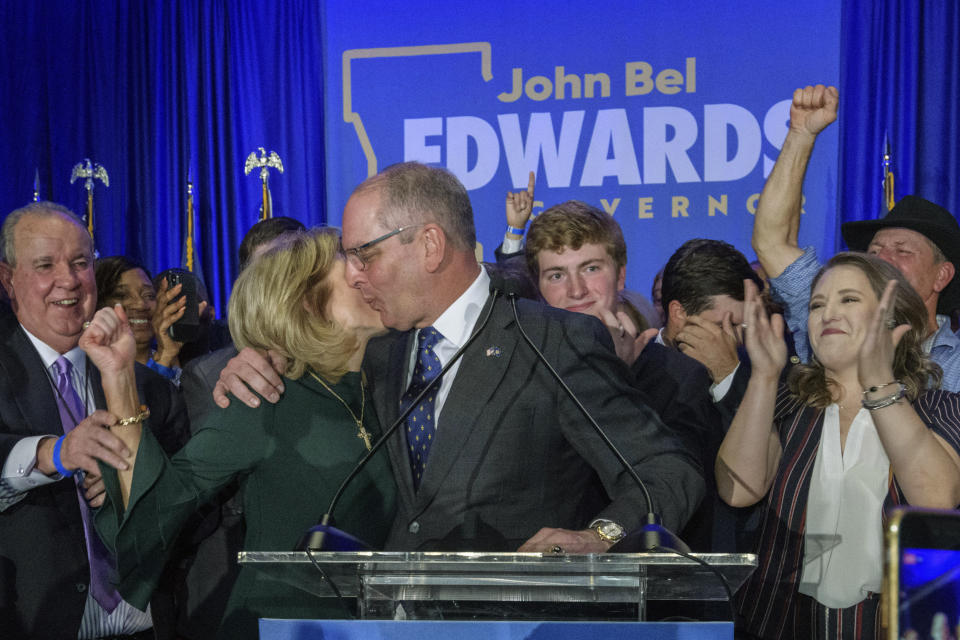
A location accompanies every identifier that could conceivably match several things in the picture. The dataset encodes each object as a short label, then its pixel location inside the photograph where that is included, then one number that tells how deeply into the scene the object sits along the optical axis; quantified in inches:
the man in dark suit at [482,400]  86.2
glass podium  57.8
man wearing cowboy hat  115.4
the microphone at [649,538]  60.2
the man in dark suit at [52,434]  103.6
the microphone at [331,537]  63.5
